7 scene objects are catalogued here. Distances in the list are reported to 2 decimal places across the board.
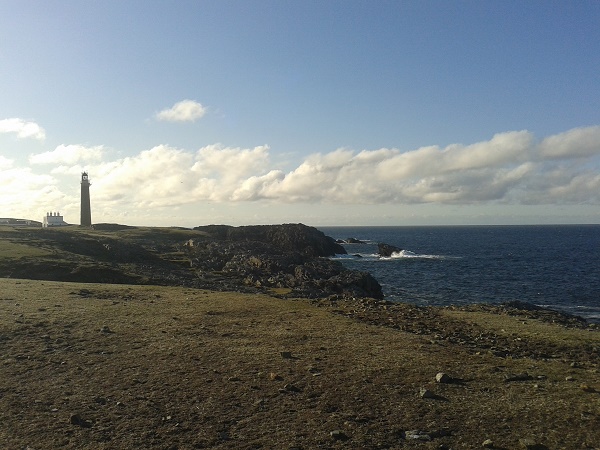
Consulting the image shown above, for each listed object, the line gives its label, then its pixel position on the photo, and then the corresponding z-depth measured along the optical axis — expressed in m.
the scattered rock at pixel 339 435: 10.34
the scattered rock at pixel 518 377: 14.01
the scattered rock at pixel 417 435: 10.28
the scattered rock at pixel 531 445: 9.84
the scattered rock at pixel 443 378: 13.70
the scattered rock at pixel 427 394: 12.61
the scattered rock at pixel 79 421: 10.94
